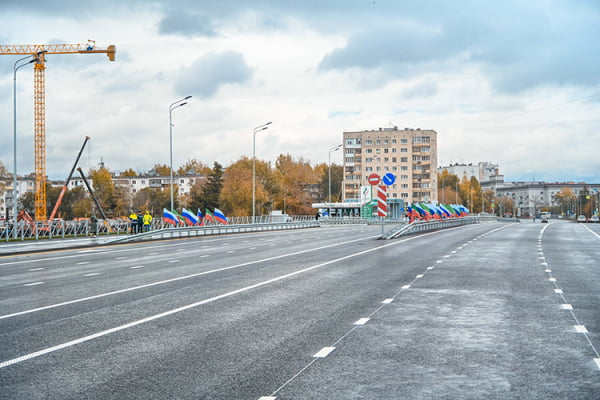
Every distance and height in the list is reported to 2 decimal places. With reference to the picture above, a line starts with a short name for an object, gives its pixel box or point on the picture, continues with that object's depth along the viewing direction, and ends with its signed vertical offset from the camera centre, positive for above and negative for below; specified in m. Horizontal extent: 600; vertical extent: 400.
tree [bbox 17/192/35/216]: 147.19 +0.18
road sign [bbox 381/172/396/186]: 39.65 +1.47
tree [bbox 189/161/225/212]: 113.25 +1.97
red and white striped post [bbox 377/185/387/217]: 35.22 +0.06
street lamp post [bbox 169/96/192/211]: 55.31 +6.20
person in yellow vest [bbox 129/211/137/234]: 45.47 -1.35
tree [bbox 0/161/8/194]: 101.39 +4.45
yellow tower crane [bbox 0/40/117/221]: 99.94 +13.92
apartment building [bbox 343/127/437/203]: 156.12 +10.67
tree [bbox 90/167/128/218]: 133.86 +2.01
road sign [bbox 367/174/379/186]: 36.39 +1.33
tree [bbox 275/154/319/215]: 132.50 +2.90
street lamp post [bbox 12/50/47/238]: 43.60 +5.80
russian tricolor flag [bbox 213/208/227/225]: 58.16 -1.20
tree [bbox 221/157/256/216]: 104.94 +1.71
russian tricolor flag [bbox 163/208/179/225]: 50.81 -1.08
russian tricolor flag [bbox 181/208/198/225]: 56.67 -1.17
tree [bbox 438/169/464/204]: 185.36 +2.01
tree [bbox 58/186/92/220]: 131.88 -0.26
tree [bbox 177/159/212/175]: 190.70 +9.42
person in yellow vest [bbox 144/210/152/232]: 46.75 -1.10
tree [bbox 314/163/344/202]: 184.84 +5.19
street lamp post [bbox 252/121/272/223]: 66.56 +7.60
